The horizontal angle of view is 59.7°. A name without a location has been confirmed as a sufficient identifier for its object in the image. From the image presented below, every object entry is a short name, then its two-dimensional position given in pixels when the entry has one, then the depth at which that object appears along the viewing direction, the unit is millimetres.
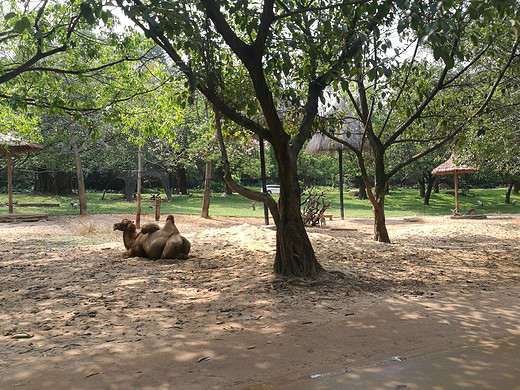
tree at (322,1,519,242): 8180
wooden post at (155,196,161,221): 16633
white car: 43244
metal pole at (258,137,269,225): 13077
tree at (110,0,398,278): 5191
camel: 7734
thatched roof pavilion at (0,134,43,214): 16006
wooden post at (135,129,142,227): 14818
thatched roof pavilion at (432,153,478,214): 19797
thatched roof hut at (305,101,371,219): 19172
